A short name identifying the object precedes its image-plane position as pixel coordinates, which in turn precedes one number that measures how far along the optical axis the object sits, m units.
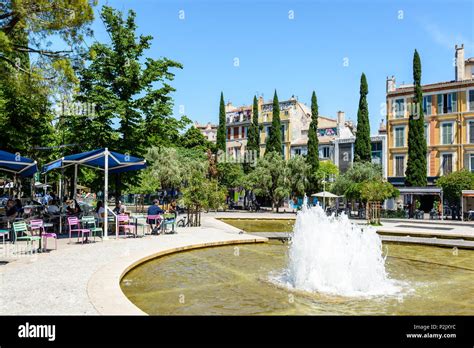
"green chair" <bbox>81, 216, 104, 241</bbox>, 15.54
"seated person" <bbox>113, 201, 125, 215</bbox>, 19.83
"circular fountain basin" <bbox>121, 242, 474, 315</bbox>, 7.91
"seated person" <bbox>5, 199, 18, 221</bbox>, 17.20
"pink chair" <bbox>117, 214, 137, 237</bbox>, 17.47
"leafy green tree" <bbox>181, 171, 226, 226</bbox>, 23.06
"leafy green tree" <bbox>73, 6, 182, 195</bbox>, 20.28
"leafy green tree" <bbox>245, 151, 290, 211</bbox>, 44.38
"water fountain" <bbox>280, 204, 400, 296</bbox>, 9.52
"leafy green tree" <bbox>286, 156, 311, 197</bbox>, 44.94
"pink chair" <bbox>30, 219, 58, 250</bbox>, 12.52
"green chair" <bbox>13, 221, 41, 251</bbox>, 13.13
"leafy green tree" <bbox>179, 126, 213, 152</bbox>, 67.50
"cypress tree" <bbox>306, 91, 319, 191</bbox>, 46.84
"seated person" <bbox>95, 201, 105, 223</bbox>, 17.97
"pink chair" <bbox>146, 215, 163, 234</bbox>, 18.40
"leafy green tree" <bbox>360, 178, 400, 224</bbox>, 27.83
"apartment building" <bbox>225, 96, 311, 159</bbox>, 65.12
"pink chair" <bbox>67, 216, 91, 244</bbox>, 15.50
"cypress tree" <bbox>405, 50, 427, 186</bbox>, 42.12
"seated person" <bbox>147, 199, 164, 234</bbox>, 18.56
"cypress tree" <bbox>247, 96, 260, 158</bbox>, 59.38
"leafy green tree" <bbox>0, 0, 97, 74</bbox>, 12.62
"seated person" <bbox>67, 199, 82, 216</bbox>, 18.88
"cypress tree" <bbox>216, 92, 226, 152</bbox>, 62.38
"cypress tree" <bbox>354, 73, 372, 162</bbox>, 47.12
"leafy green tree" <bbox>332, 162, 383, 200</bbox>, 41.06
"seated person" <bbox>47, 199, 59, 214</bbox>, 19.13
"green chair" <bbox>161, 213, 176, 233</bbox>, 19.00
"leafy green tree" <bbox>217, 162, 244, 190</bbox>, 52.19
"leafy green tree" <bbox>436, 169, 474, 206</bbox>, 34.34
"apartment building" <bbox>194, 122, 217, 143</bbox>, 85.56
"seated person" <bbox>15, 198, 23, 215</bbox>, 17.90
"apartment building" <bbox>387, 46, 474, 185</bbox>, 44.03
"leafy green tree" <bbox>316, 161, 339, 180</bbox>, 47.75
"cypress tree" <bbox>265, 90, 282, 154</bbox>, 55.81
